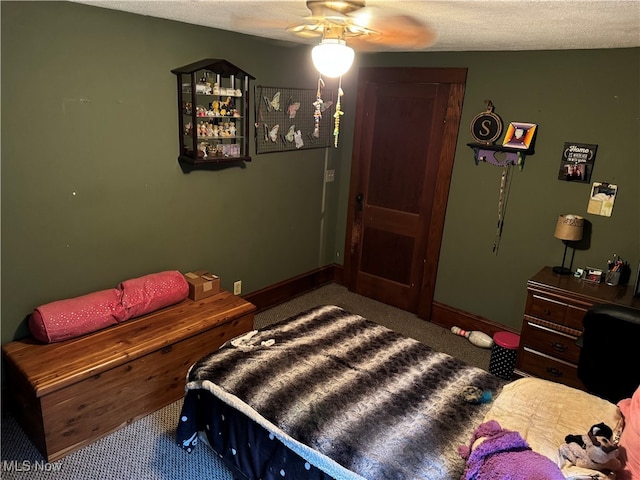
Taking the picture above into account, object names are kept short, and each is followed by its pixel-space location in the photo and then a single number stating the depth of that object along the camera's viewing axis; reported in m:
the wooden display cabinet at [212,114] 2.89
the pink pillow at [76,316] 2.39
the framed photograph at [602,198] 3.00
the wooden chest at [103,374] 2.21
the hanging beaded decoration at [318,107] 2.31
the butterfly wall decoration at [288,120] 3.51
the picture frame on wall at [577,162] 3.05
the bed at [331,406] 1.75
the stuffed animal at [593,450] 1.54
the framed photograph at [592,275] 3.01
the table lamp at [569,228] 3.00
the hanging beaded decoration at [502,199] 3.40
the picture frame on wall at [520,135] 3.23
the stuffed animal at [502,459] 1.49
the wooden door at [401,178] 3.65
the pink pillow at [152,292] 2.71
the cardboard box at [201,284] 3.04
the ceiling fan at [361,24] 1.85
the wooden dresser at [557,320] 2.81
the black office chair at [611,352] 2.20
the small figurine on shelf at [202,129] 3.02
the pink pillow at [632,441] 1.55
